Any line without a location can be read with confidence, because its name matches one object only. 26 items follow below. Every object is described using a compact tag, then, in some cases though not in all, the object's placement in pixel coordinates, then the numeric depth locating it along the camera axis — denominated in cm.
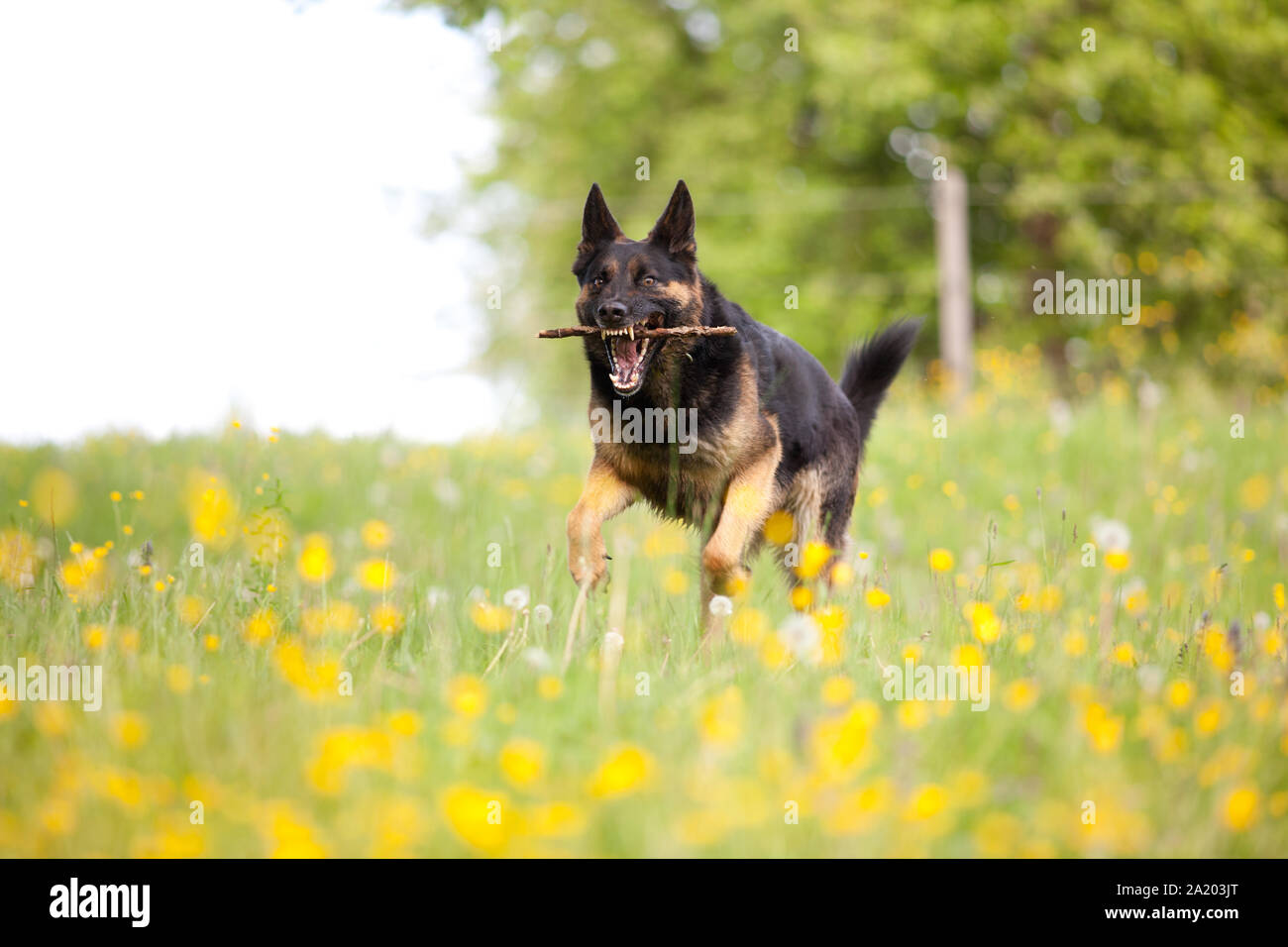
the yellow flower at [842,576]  365
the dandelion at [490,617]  319
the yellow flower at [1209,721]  252
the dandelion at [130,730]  228
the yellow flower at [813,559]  322
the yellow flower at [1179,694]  271
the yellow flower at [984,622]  313
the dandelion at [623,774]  206
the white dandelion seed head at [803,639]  286
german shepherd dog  408
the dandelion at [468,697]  232
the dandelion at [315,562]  312
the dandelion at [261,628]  312
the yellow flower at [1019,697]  259
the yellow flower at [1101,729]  233
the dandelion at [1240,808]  216
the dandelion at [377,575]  343
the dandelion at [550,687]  262
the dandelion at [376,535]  383
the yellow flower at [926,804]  208
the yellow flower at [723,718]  226
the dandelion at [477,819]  195
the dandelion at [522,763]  207
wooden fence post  1130
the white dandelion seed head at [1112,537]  348
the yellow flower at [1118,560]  316
